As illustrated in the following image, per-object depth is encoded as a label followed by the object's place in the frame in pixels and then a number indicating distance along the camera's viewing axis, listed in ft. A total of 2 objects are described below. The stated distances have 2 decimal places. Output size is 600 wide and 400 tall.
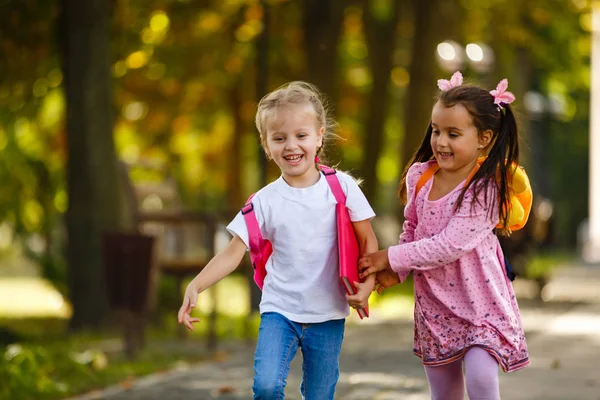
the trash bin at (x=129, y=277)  34.58
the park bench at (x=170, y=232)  37.17
